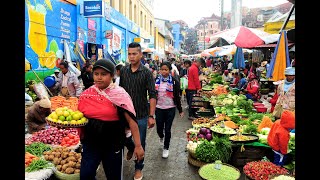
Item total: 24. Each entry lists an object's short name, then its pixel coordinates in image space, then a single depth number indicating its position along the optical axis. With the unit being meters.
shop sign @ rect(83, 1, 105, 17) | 14.28
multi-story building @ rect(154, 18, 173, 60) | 46.83
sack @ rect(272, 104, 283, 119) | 7.28
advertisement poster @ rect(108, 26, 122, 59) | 20.41
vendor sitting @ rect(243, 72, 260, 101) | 12.31
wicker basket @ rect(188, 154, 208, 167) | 5.88
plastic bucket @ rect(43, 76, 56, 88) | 9.52
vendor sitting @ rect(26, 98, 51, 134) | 5.85
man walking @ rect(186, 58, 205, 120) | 10.67
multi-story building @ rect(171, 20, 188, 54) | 92.75
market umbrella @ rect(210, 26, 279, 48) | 10.04
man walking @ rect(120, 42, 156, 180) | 4.83
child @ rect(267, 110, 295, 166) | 4.84
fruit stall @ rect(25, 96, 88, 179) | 3.24
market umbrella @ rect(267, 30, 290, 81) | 8.23
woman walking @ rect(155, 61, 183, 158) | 6.25
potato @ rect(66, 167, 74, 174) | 4.48
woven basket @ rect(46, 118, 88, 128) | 3.08
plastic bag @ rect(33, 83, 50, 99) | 8.60
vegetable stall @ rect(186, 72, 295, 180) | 4.88
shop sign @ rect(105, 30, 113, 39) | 18.14
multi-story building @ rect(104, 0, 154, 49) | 24.16
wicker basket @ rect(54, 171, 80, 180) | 4.46
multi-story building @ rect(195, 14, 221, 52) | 131.25
